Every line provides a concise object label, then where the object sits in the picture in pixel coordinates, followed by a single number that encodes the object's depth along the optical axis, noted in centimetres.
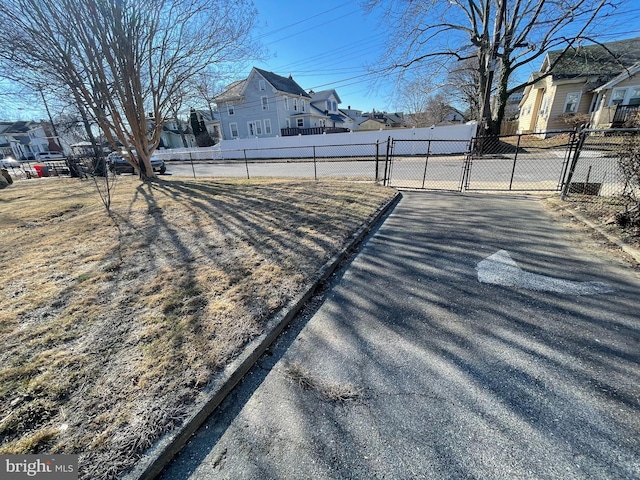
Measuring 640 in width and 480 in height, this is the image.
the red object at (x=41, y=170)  1849
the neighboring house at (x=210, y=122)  4084
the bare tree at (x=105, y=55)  852
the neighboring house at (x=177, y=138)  4712
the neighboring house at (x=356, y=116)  5545
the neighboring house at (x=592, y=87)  1823
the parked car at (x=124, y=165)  1920
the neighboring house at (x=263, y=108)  3123
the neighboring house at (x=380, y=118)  4956
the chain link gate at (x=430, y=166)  1007
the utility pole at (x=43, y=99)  1167
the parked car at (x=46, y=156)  4156
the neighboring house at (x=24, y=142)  5044
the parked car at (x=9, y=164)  2583
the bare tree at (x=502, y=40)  1496
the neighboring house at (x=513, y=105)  4890
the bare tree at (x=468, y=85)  2779
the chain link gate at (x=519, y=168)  912
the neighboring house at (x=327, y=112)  3584
